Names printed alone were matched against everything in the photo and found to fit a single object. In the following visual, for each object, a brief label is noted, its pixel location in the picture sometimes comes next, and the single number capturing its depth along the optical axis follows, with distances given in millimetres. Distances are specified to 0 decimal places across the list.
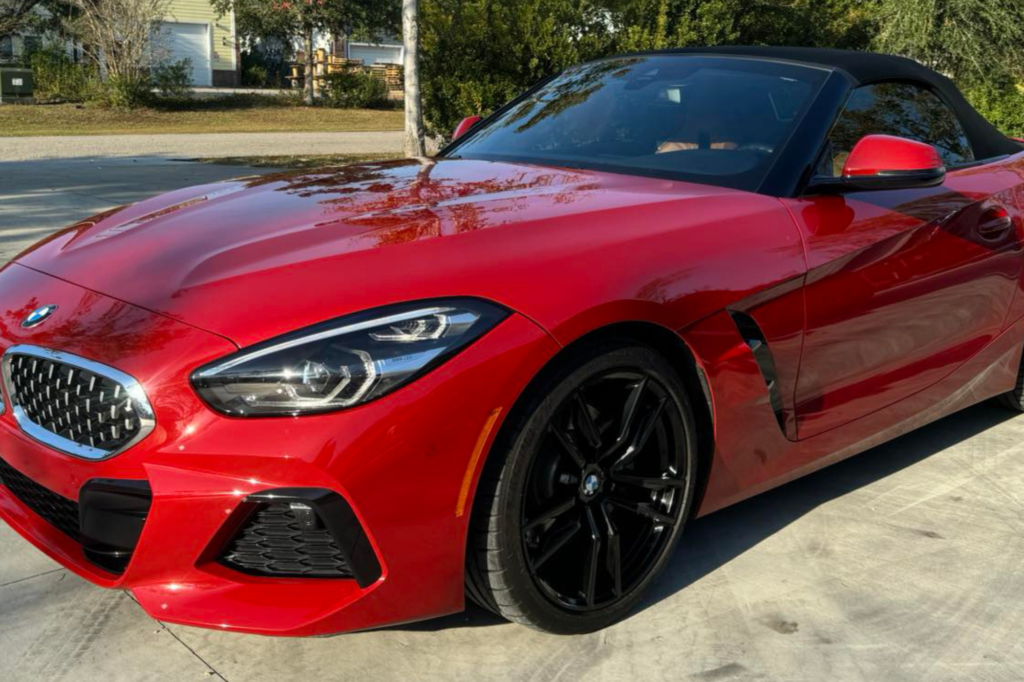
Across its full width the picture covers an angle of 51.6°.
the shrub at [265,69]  43531
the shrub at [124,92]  26938
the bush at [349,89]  32531
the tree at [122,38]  26562
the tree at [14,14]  28547
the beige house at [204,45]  44031
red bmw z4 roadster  2193
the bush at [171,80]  28250
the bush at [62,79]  27938
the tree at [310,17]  32938
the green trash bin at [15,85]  27906
